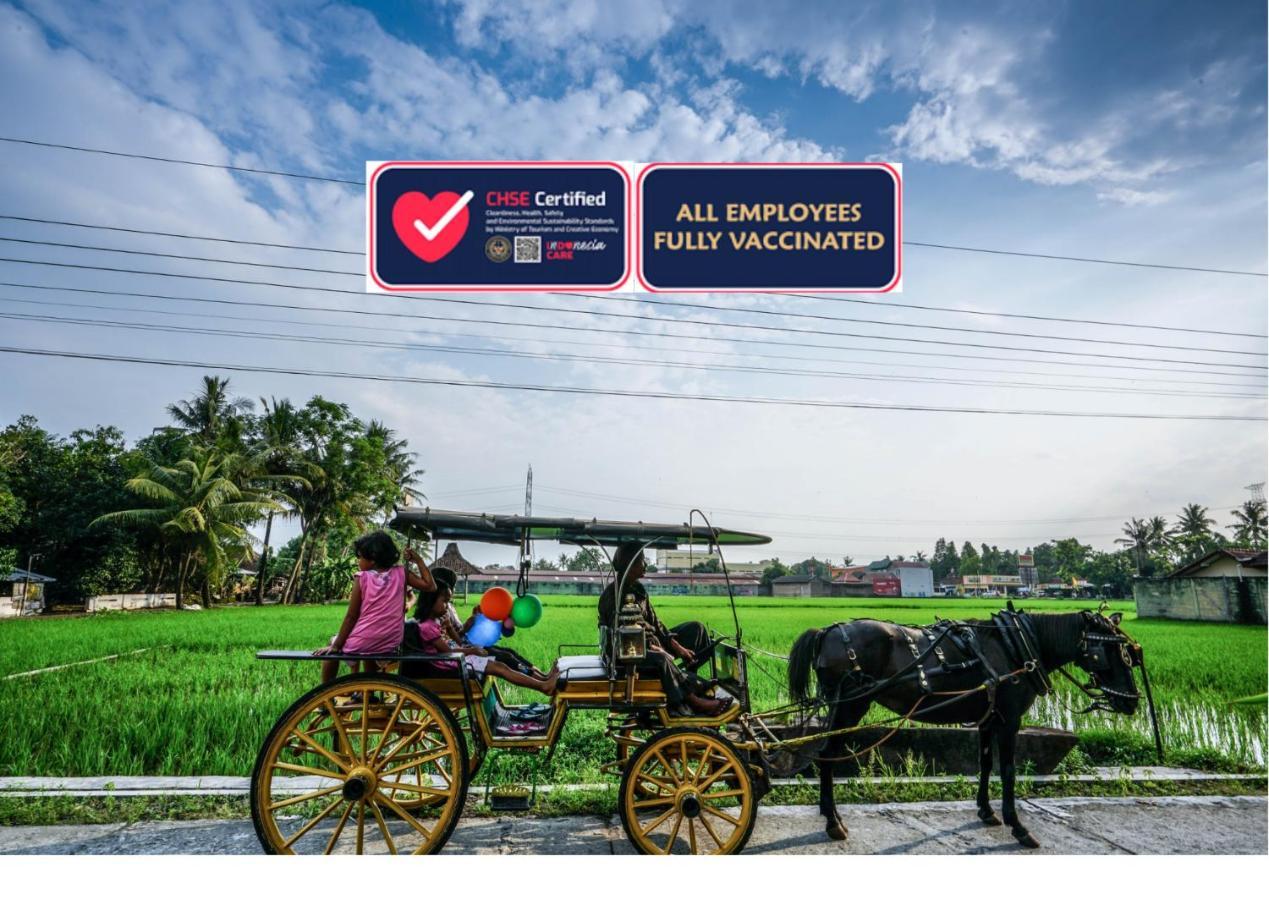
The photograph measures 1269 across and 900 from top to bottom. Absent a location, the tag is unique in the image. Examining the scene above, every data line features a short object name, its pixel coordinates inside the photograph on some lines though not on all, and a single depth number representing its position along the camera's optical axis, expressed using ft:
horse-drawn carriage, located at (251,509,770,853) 10.38
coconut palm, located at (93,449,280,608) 65.05
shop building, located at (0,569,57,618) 62.23
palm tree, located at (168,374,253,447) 80.34
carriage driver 12.36
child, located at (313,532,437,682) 11.76
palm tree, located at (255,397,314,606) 75.56
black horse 13.96
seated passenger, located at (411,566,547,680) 14.14
